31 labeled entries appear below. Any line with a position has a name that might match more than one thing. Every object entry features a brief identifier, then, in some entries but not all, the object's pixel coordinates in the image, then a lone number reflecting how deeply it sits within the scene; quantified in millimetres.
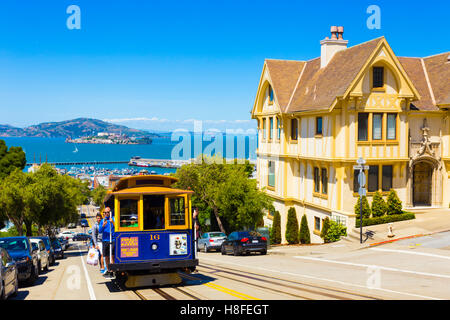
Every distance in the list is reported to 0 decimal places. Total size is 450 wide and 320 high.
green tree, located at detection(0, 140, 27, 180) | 46938
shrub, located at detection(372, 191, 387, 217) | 28734
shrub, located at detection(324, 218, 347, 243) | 28844
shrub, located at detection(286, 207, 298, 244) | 35094
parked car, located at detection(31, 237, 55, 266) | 24556
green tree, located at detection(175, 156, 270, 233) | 33969
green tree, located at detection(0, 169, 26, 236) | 35094
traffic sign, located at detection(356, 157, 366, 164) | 25889
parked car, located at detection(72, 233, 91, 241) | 66938
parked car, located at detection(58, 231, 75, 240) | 72594
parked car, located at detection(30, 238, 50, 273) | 19612
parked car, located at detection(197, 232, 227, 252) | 33188
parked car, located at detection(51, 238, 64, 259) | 30281
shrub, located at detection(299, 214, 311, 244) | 33844
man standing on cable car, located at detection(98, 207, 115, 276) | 13210
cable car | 13312
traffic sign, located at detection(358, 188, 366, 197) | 25806
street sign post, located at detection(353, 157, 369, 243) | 25867
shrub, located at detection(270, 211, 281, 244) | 36938
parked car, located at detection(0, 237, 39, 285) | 15188
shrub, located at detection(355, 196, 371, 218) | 28469
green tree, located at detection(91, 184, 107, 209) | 116431
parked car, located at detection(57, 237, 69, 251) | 47047
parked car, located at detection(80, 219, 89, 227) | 93162
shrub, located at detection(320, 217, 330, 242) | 30134
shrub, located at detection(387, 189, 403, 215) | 29094
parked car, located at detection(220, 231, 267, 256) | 26703
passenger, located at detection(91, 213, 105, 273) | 13809
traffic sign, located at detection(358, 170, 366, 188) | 26148
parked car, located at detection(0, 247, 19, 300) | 11336
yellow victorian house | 28828
